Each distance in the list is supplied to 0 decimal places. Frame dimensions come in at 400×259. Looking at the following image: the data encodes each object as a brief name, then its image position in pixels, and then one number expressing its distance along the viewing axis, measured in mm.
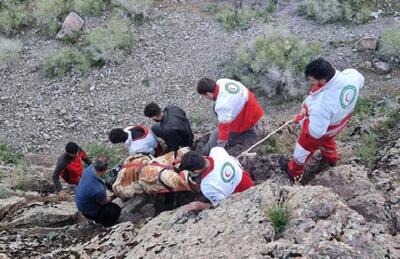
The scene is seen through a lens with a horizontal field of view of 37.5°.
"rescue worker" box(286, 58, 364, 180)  6723
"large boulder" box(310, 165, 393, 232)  6277
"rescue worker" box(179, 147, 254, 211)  6320
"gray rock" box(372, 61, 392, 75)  12156
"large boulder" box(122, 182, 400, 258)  5207
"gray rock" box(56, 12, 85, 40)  13945
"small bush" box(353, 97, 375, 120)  10364
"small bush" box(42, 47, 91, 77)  13141
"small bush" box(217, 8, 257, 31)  13656
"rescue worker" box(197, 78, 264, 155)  7754
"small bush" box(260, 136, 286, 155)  8672
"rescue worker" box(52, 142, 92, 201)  8609
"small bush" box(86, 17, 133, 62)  13227
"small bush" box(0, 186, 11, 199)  8816
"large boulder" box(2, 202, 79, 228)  8094
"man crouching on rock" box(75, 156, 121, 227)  7363
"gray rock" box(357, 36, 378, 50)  12601
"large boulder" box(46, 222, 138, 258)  6621
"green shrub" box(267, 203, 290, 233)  5590
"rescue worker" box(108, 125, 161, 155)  8273
